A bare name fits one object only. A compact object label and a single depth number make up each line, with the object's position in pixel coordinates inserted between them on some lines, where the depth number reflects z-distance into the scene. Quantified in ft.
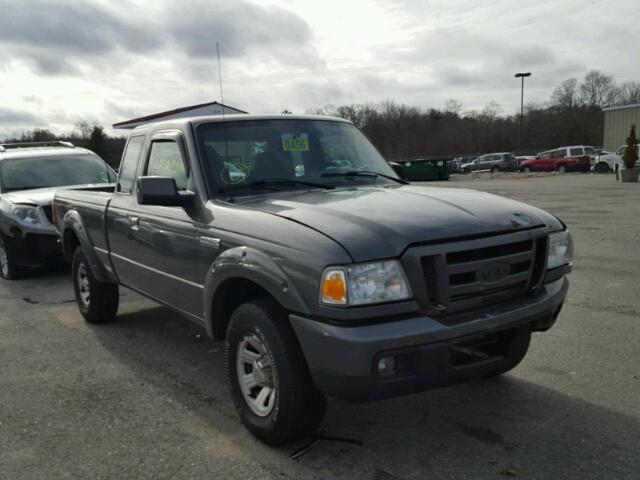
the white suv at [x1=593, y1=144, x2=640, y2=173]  121.29
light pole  213.25
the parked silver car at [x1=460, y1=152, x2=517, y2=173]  160.56
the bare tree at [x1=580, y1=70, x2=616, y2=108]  325.01
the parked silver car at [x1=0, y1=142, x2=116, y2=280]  27.61
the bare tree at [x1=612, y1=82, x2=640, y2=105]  315.29
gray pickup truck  9.22
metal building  166.91
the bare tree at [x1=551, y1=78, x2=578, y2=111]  299.17
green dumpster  126.21
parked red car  138.41
